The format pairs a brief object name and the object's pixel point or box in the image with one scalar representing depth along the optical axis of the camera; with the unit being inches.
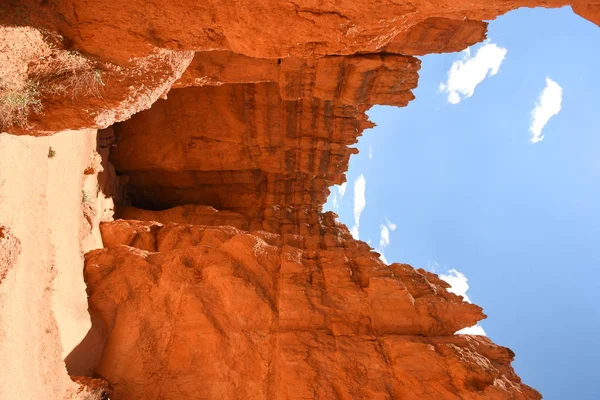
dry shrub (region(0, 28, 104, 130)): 180.2
